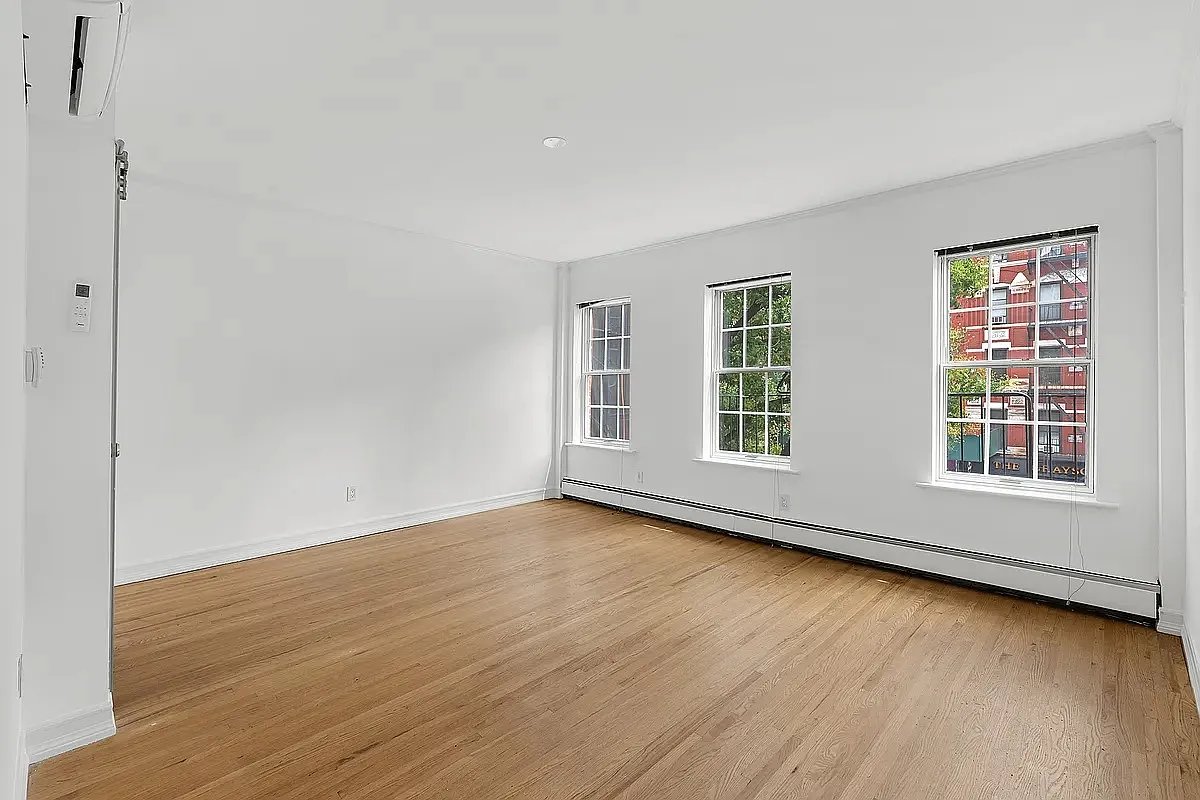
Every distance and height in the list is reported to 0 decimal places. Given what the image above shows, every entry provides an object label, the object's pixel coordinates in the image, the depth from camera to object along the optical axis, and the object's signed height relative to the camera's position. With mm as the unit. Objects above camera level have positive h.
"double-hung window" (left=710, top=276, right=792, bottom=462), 5113 +291
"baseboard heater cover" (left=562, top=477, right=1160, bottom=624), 3342 -991
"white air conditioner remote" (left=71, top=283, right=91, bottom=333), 2182 +316
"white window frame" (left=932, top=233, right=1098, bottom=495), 3592 +165
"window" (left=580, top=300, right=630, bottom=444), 6449 +328
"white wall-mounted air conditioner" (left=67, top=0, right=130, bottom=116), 1722 +1045
